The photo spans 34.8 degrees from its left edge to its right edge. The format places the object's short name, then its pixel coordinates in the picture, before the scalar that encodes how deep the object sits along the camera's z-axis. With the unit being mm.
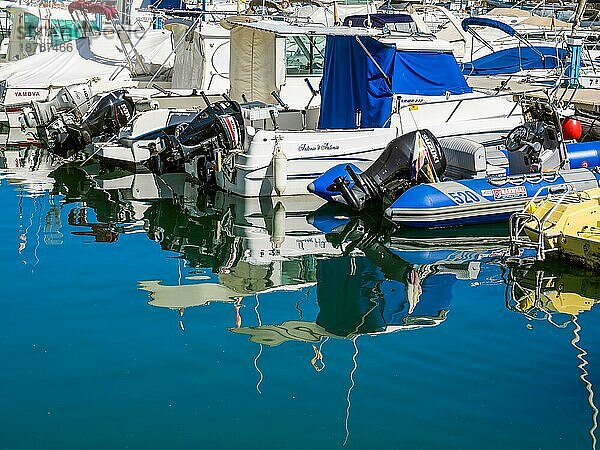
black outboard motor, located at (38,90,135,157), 18719
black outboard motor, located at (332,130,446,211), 13422
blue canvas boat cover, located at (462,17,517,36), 20666
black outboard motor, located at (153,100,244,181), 15211
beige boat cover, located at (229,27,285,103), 18141
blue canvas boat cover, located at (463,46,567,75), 23703
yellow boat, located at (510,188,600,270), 10562
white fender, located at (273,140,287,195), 14359
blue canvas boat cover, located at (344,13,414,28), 18828
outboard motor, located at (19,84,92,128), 20766
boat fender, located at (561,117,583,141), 14992
